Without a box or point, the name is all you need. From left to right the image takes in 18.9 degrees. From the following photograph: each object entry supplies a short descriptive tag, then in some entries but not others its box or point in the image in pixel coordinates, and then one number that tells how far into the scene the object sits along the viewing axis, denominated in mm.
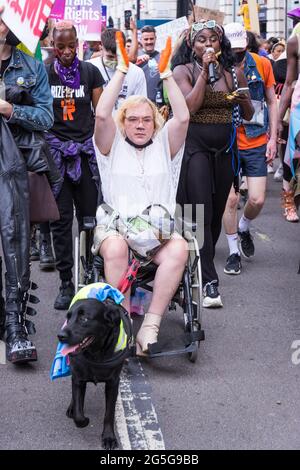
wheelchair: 5195
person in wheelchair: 5238
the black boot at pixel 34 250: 8086
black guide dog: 4004
